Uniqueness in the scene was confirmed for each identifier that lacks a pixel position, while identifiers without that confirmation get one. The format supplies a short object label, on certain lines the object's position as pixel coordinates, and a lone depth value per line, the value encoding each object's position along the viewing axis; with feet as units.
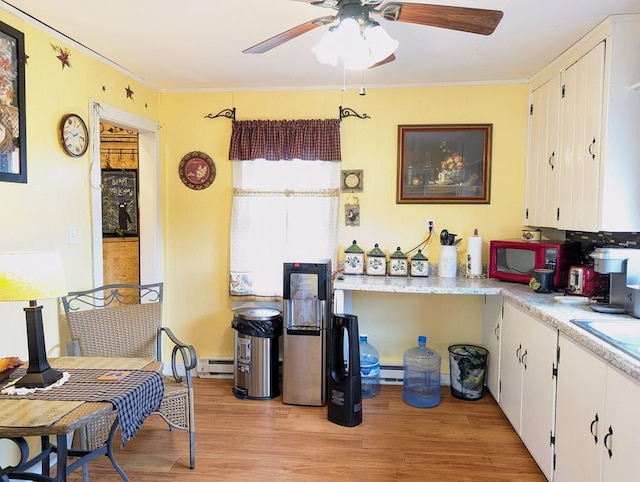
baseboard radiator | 12.28
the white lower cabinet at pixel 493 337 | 10.14
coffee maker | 7.07
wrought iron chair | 8.16
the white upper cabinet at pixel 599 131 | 7.38
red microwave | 9.45
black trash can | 10.72
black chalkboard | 14.48
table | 4.86
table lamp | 5.43
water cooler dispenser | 10.39
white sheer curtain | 11.66
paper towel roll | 11.00
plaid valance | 11.48
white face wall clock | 8.39
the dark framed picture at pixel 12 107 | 6.99
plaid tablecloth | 5.49
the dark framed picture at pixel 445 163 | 11.35
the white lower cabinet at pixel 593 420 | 5.03
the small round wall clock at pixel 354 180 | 11.71
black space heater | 9.48
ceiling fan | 5.28
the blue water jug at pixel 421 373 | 10.82
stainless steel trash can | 10.78
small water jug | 11.08
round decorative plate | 12.08
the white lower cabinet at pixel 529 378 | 7.25
